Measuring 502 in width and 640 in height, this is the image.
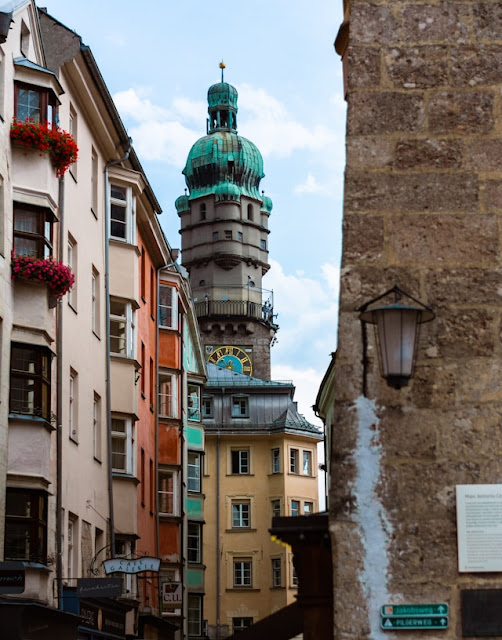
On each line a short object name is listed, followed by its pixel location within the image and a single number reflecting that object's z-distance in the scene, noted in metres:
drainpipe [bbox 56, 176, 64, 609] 23.83
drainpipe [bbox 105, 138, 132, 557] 29.73
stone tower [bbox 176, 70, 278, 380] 103.44
